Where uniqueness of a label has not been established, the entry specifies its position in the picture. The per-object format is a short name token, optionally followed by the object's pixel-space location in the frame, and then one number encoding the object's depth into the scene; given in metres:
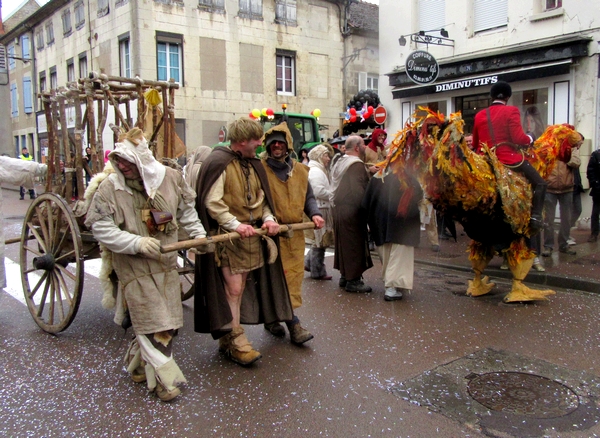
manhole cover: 3.53
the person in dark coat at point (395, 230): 6.14
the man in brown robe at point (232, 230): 4.24
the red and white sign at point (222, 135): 18.01
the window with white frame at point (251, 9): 21.73
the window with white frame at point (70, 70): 25.14
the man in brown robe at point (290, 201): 4.62
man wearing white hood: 3.64
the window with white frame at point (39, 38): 27.93
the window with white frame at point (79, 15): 23.53
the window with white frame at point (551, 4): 10.78
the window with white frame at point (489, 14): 11.55
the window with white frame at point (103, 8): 21.47
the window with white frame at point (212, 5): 20.78
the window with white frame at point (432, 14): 12.66
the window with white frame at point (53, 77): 26.97
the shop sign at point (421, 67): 11.62
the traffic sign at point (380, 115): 13.24
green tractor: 15.54
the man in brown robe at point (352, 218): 6.52
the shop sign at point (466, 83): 11.26
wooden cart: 5.02
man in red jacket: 5.75
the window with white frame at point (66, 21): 24.89
